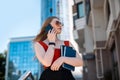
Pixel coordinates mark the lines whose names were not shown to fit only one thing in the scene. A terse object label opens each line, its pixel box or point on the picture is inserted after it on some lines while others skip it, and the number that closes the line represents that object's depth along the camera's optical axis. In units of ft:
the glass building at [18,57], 99.81
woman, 6.27
